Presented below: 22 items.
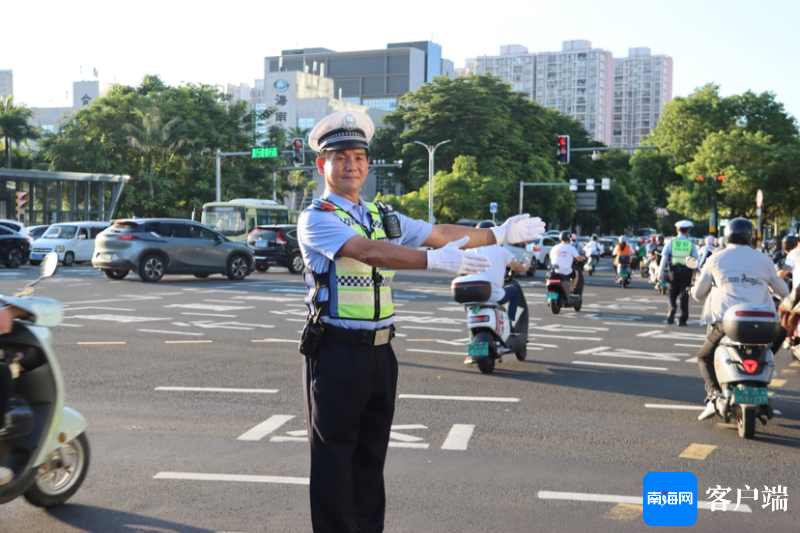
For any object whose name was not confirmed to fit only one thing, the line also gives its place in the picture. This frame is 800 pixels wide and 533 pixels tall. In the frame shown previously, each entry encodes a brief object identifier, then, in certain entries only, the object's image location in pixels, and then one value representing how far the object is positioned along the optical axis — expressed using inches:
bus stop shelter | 1808.6
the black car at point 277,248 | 1250.0
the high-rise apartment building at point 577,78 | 7677.2
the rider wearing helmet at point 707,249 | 920.9
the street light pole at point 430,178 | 2249.8
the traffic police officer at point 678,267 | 660.1
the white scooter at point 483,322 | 406.0
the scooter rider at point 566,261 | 743.1
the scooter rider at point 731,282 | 308.3
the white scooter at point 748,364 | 283.6
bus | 1579.7
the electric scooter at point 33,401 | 187.9
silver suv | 999.0
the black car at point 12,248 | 1235.9
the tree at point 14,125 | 2458.2
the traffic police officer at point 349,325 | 151.9
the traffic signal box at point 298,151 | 1706.4
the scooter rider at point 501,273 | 423.8
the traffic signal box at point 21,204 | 1739.7
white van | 1363.2
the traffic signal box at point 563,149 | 1534.2
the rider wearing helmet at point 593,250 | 1376.7
